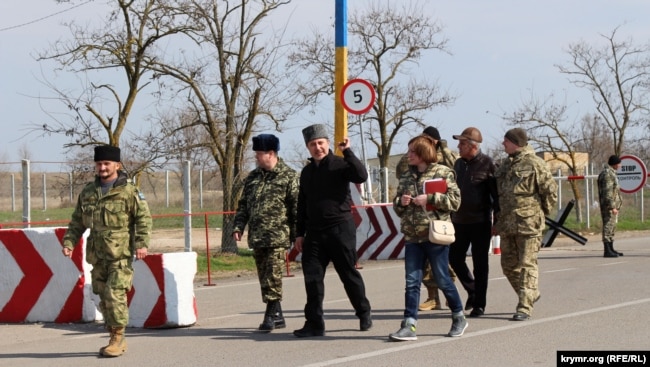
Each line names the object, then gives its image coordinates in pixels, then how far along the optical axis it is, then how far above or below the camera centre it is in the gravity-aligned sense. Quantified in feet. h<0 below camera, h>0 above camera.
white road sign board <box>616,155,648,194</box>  65.82 +0.76
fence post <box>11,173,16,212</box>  78.51 +0.19
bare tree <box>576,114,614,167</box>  111.49 +5.76
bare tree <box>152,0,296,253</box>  66.28 +5.79
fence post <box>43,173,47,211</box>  80.53 +0.24
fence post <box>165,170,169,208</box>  88.94 +0.28
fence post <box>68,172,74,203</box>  64.11 +0.60
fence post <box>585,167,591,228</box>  93.07 -1.10
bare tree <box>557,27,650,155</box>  100.73 +8.62
